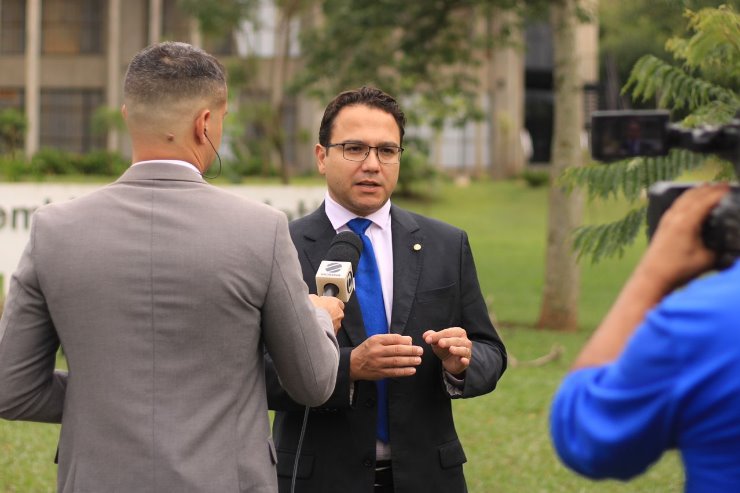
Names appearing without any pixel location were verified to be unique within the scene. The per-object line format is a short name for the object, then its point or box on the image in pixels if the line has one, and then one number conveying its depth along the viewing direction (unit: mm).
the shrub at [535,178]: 43656
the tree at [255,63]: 24969
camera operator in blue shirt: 2053
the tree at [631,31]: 4738
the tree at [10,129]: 40594
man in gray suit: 3000
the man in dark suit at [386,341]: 3910
